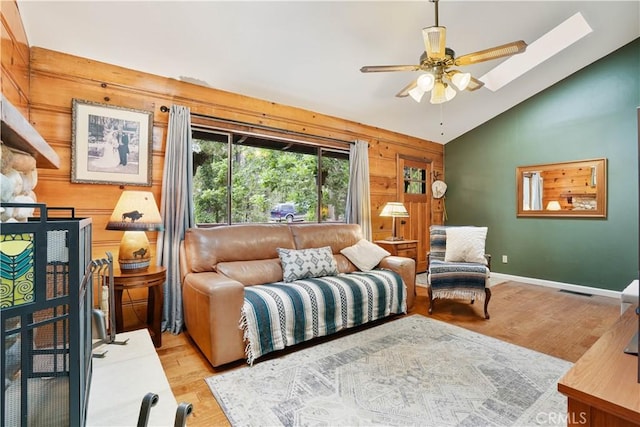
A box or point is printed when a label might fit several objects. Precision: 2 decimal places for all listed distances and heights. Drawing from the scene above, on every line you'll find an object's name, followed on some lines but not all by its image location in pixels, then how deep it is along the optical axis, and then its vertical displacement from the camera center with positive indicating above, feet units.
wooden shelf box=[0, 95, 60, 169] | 2.01 +0.60
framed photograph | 8.00 +1.92
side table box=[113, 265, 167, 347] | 7.32 -2.03
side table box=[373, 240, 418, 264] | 12.76 -1.47
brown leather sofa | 6.89 -1.69
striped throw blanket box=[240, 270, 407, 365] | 7.22 -2.57
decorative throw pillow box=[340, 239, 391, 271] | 11.00 -1.55
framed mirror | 13.32 +1.22
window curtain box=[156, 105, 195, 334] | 9.04 +0.19
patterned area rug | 5.30 -3.58
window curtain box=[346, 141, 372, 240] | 13.71 +1.08
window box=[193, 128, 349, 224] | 10.50 +1.34
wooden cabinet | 2.92 -1.83
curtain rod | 9.85 +3.28
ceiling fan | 7.03 +3.91
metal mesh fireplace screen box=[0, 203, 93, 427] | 1.90 -0.80
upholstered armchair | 10.30 -1.88
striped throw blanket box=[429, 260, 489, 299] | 10.28 -2.30
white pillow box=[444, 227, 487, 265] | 11.18 -1.19
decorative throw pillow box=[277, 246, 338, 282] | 9.35 -1.64
